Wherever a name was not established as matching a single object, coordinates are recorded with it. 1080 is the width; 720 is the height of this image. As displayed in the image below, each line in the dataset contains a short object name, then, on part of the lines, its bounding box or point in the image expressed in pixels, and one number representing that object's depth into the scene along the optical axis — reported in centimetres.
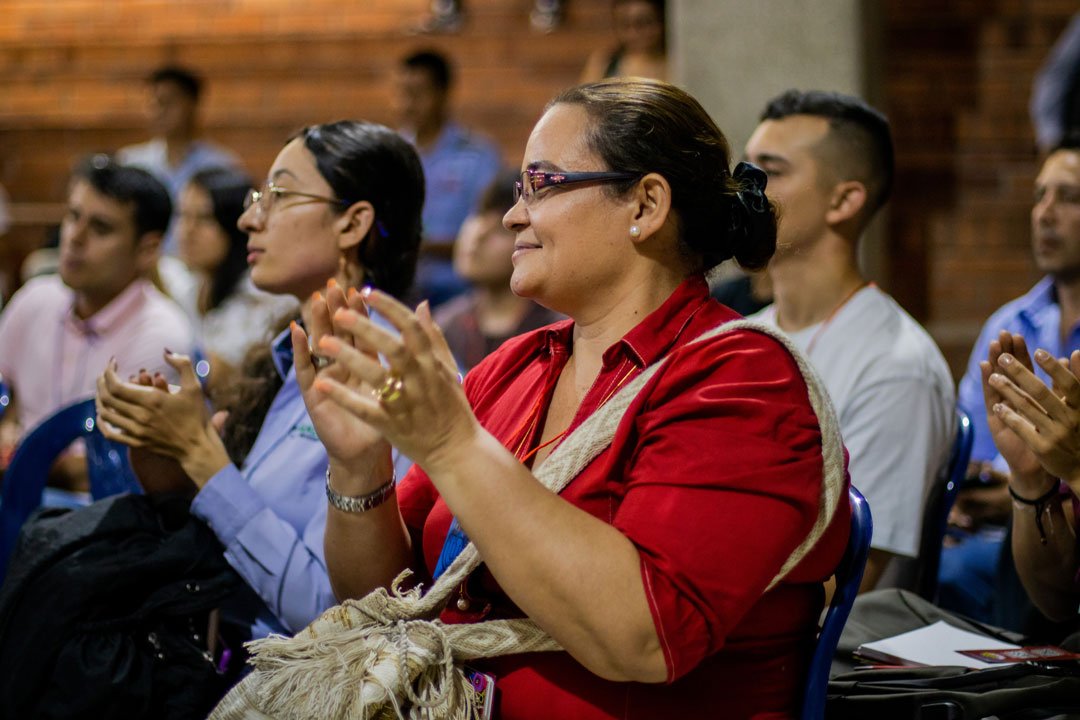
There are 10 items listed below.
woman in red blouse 143
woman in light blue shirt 217
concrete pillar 419
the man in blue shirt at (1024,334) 308
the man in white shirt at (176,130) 660
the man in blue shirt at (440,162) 580
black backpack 206
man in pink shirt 378
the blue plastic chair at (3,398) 308
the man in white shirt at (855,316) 246
